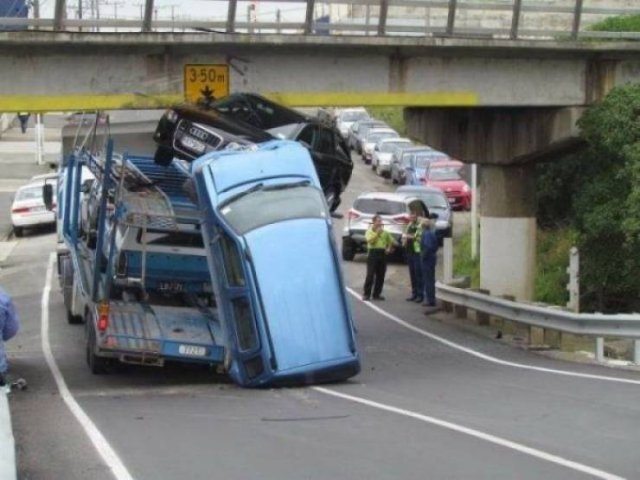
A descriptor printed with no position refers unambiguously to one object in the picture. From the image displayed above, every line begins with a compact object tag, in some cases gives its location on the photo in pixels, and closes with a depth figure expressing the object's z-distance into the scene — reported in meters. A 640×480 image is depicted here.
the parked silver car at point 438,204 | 39.75
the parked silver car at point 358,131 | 67.09
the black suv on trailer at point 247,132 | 21.92
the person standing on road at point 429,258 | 29.17
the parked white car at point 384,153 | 59.02
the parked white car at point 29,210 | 44.69
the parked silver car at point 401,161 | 54.72
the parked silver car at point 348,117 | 71.32
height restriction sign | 23.48
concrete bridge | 22.66
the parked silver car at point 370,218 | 36.88
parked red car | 49.12
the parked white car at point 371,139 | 63.70
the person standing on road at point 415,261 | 30.11
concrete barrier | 9.05
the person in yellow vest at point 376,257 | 29.95
